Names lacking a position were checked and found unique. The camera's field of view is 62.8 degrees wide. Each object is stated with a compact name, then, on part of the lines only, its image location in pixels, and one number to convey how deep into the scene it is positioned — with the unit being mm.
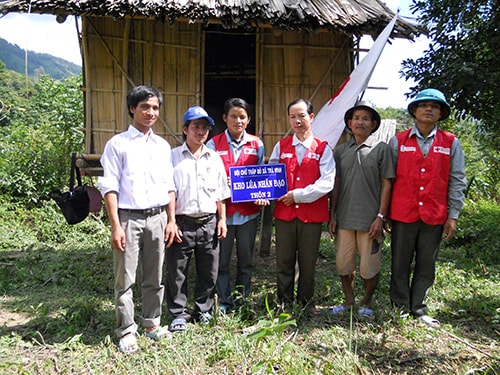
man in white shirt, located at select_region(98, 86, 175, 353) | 3078
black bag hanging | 3824
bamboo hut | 4527
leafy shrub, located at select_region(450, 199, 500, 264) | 6384
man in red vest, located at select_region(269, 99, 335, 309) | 3615
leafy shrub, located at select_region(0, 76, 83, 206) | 9695
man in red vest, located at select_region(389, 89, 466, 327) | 3465
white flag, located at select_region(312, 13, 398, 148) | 4656
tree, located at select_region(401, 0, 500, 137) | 5266
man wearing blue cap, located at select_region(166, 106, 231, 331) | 3453
